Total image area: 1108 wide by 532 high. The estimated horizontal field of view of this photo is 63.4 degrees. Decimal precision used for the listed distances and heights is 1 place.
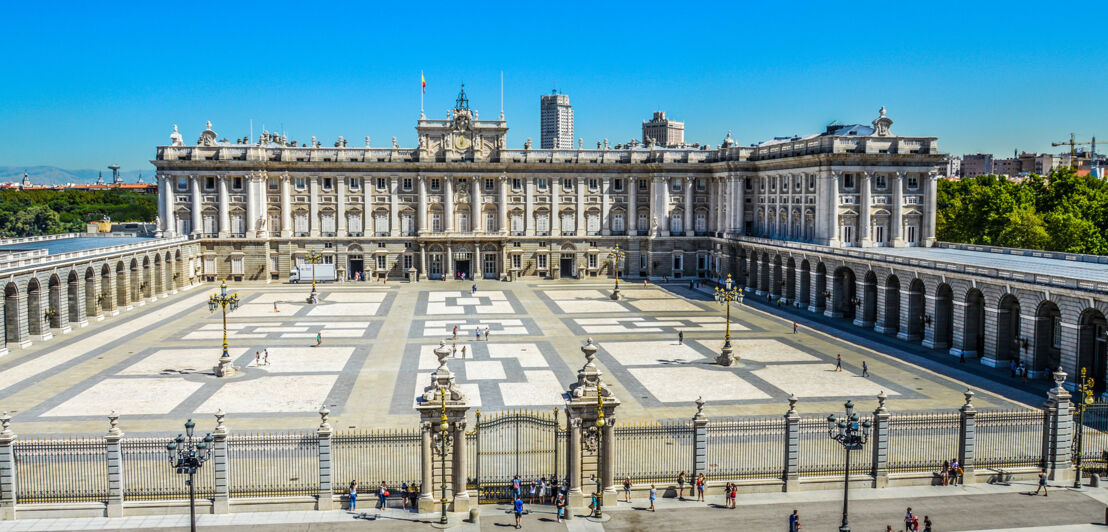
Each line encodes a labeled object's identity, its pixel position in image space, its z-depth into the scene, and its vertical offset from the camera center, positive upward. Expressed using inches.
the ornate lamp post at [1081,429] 1214.4 -297.1
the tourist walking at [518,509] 1095.0 -361.1
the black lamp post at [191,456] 1005.2 -276.9
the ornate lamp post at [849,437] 1070.9 -267.5
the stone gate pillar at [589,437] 1138.7 -285.0
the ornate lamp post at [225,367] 1897.1 -327.3
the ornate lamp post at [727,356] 2036.2 -321.7
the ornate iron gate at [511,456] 1171.9 -360.2
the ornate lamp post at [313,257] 3170.5 -176.8
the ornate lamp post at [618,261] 3308.1 -211.3
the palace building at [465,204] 3737.7 +38.1
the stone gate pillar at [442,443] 1122.0 -291.7
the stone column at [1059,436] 1263.5 -311.6
